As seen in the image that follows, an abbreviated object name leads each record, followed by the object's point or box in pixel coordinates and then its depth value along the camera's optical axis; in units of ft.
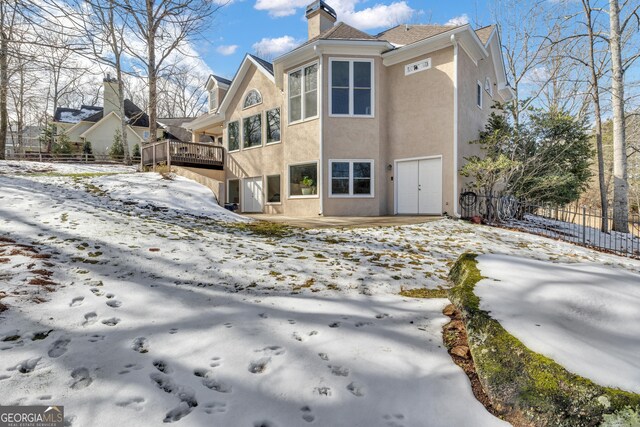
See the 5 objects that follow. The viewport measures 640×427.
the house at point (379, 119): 35.10
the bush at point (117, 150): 84.89
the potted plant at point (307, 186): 39.19
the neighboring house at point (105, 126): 97.96
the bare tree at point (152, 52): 45.65
